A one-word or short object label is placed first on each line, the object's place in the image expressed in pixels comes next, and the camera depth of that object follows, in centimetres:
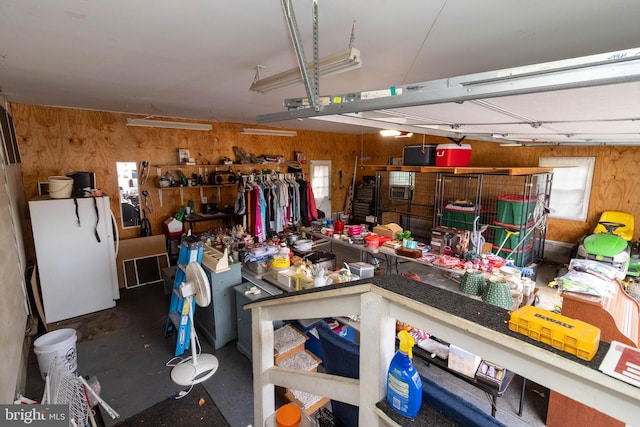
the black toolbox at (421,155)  549
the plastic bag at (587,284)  229
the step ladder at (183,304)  302
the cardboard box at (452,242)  400
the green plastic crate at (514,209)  496
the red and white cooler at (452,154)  515
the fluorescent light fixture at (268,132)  647
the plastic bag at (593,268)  325
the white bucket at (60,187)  383
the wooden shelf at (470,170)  458
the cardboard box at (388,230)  455
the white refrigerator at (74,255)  378
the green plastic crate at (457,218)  562
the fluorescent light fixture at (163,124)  499
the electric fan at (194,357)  273
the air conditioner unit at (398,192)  774
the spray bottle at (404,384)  86
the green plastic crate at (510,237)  506
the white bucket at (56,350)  276
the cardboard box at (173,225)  537
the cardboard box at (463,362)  198
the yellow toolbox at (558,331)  56
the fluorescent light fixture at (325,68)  161
